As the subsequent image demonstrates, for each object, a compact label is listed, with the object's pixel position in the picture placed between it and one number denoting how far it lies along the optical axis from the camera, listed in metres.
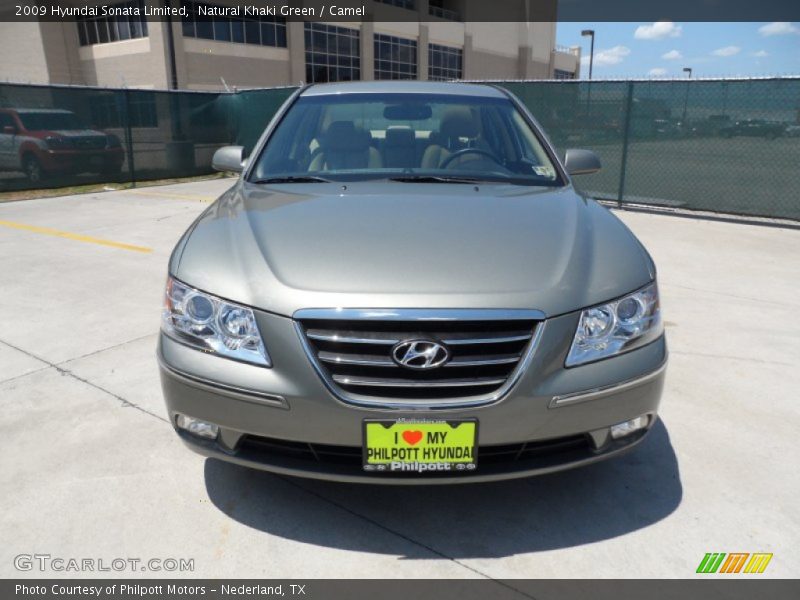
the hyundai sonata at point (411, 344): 1.99
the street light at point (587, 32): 44.97
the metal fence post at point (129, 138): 12.72
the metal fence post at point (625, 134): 9.48
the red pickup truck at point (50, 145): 11.28
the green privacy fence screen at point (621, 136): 8.68
